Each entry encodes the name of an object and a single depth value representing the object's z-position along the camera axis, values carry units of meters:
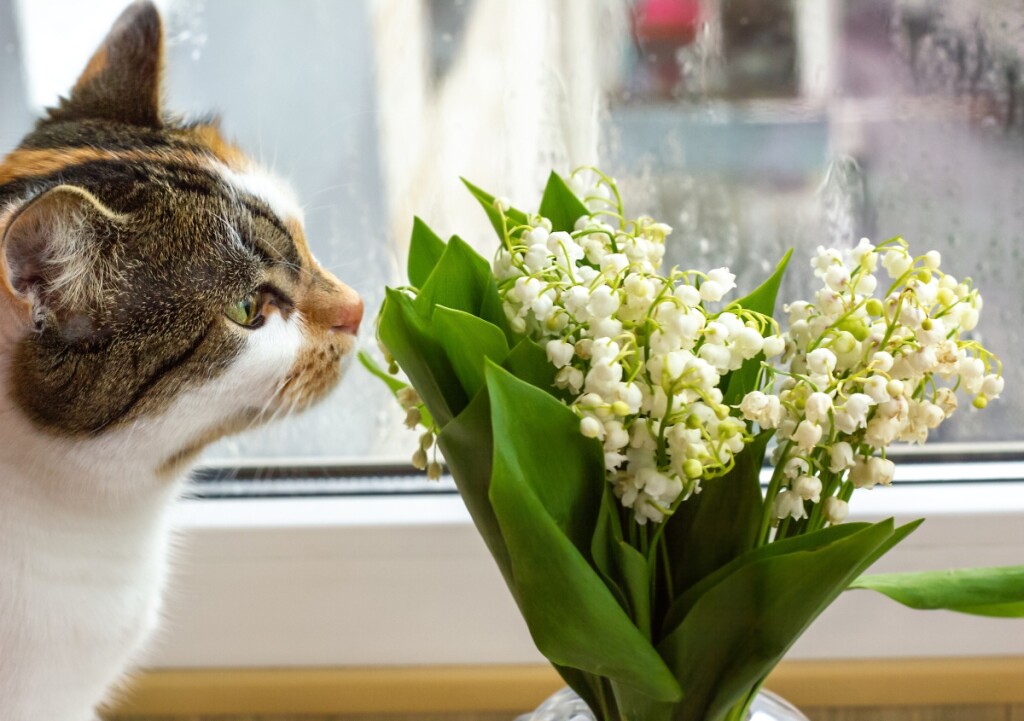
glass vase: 0.68
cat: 0.64
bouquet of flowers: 0.51
